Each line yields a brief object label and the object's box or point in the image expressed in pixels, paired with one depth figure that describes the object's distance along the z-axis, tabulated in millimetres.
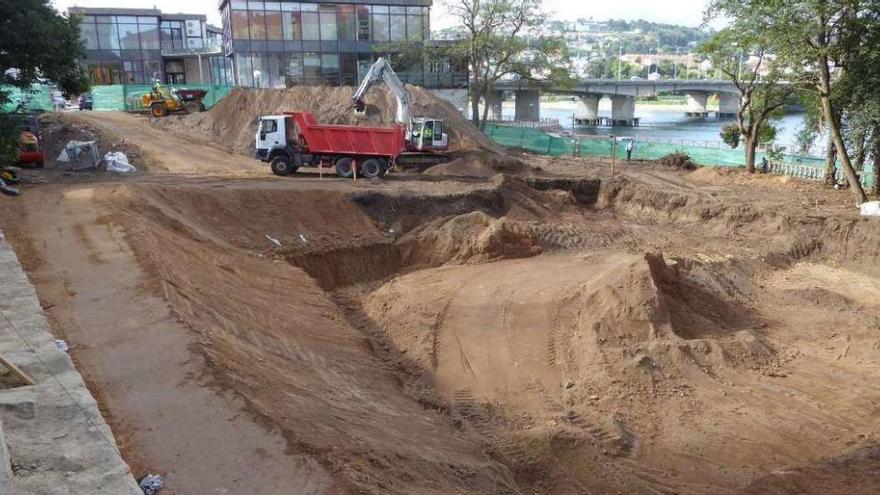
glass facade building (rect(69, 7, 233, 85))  57344
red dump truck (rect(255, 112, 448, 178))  25359
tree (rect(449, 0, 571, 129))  43094
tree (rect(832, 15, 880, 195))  22092
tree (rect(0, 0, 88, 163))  17016
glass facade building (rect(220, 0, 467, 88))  46344
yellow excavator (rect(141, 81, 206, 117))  39441
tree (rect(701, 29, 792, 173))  29141
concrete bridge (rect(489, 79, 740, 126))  75188
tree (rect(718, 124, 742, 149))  40406
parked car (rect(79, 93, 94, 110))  45562
